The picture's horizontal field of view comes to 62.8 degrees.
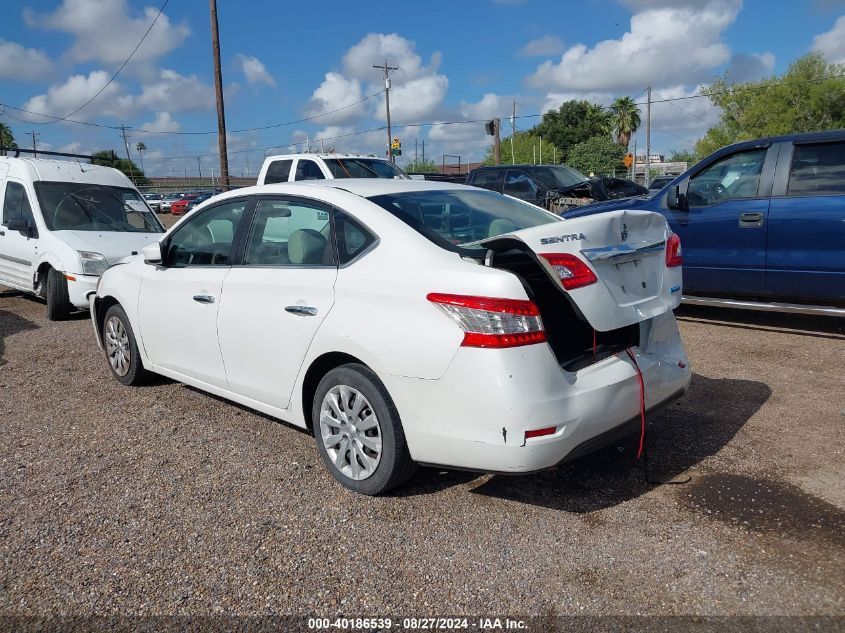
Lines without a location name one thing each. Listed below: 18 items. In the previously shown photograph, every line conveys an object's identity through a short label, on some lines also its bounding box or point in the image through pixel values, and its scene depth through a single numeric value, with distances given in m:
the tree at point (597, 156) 57.25
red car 48.42
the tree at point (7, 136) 71.44
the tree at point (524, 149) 73.75
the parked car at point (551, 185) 14.55
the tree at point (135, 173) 48.95
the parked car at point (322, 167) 12.02
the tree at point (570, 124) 75.11
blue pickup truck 6.38
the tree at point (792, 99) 44.78
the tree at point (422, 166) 70.69
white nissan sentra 3.06
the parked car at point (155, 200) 51.04
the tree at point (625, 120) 67.06
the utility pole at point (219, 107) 21.44
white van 8.55
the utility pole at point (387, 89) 43.78
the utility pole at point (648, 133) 47.67
